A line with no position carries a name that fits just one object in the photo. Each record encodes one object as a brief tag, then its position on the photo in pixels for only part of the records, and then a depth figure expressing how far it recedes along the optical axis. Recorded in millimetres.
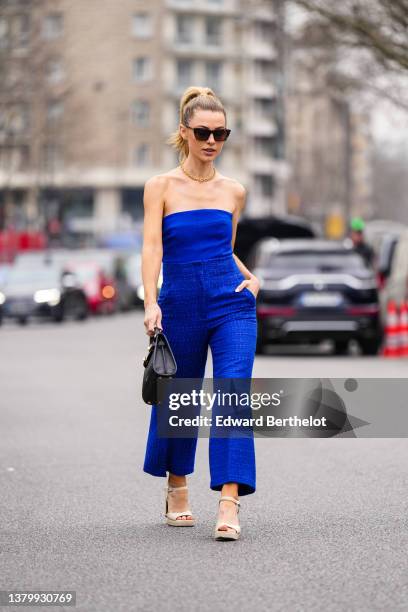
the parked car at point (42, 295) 40438
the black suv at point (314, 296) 23609
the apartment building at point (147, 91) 114125
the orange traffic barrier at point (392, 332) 24422
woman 7770
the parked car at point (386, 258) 25703
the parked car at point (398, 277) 25109
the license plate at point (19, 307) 40344
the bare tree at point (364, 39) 24625
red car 45812
